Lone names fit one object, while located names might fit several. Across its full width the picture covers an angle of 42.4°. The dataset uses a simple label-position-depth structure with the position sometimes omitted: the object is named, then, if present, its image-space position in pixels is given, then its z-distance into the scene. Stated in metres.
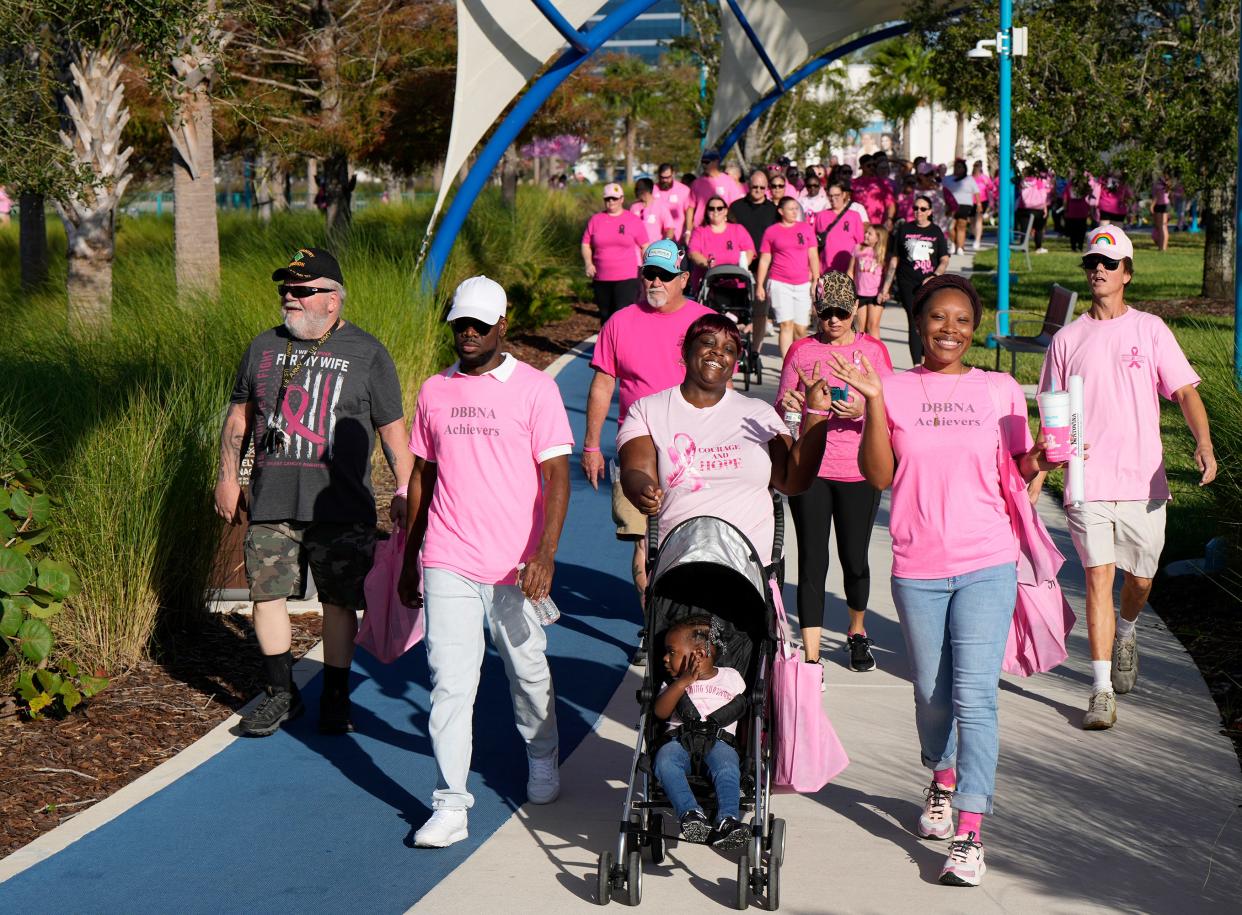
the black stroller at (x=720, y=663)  5.07
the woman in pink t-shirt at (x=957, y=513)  5.38
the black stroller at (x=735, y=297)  15.65
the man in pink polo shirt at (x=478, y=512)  5.76
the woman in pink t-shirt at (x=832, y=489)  7.64
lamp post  17.41
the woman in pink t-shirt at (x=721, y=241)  16.47
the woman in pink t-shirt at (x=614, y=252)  16.48
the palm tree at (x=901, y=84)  69.69
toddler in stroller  5.28
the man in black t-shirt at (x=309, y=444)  6.71
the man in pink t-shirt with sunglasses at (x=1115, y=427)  6.93
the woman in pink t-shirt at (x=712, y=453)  5.73
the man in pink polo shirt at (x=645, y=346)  7.98
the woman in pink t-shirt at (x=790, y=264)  15.85
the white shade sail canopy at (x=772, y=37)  30.64
